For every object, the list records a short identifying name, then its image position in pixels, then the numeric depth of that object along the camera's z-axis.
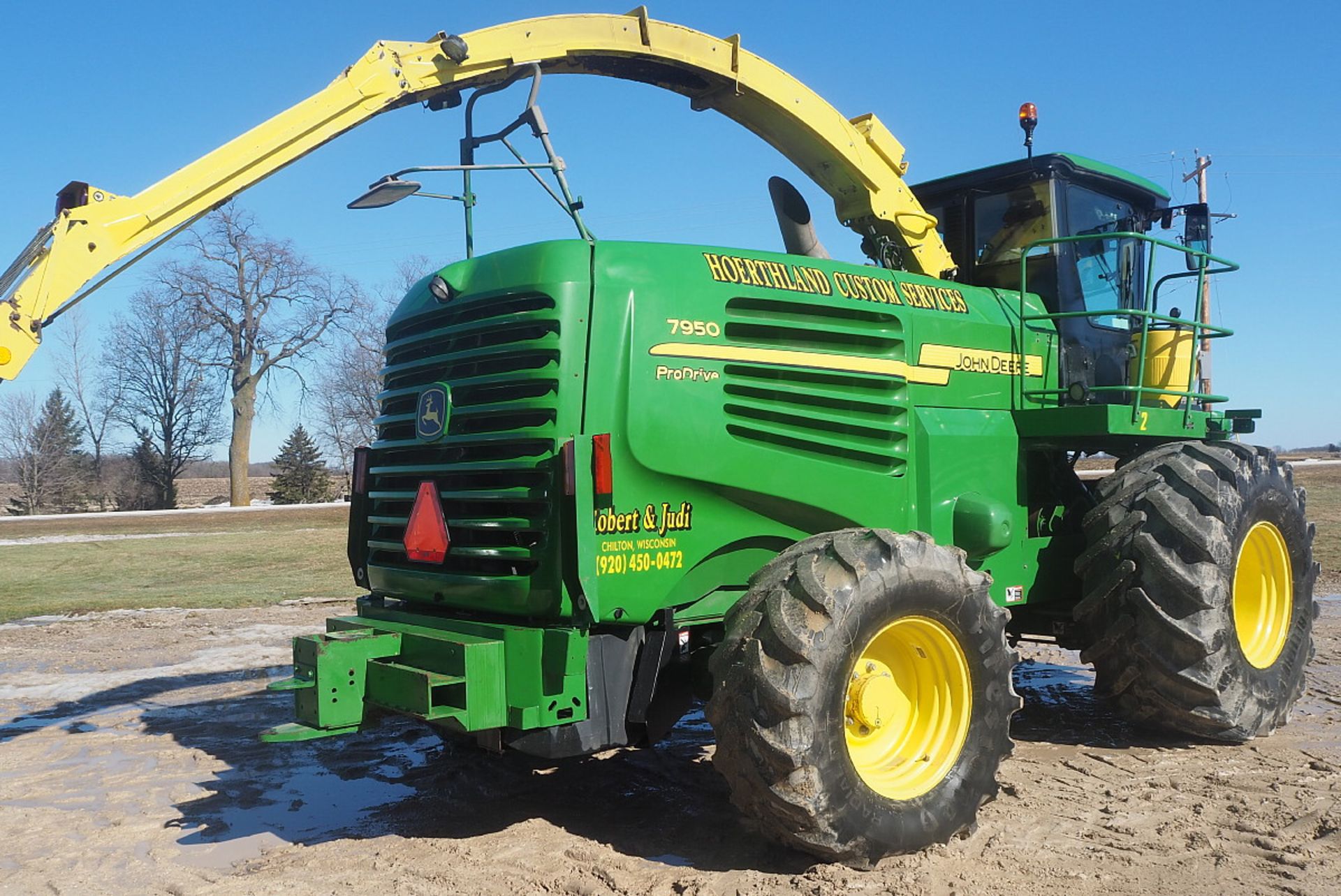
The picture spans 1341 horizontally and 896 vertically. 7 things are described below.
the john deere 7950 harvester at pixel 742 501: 4.37
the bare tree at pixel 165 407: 43.16
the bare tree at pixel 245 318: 40.62
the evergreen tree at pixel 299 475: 41.97
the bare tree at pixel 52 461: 42.53
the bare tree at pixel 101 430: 44.28
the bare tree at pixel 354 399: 44.31
